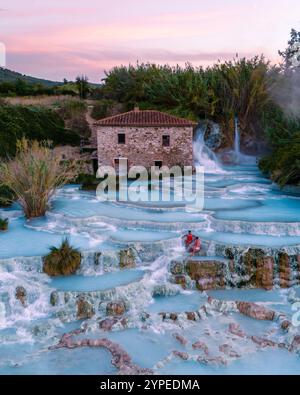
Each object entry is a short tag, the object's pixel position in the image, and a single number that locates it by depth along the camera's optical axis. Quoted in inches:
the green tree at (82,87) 1673.2
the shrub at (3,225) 681.0
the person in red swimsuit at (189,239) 610.2
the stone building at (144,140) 1137.4
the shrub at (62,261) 555.5
